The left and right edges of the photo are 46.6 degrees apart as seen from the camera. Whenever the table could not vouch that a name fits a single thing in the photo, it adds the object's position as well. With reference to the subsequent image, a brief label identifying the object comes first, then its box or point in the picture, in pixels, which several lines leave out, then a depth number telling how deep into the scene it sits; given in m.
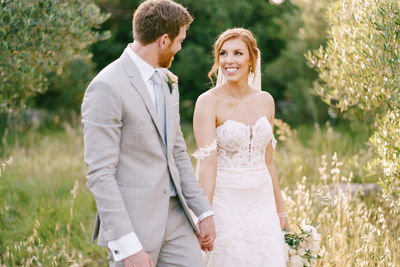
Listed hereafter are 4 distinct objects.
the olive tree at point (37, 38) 4.95
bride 3.75
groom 2.51
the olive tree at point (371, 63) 4.24
